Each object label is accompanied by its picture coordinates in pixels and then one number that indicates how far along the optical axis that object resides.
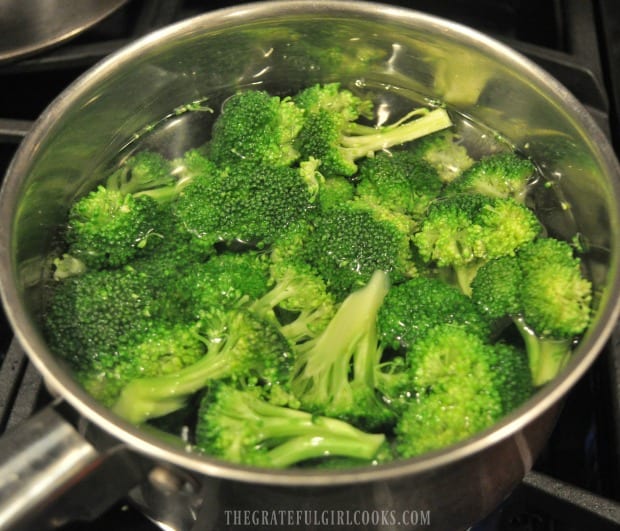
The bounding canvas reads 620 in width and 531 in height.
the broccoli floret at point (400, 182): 0.59
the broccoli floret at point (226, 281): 0.56
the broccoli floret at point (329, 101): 0.62
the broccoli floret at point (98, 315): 0.55
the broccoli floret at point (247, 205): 0.58
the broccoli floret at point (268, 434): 0.52
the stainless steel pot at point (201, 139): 0.49
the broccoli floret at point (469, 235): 0.57
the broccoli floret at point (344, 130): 0.60
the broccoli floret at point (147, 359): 0.54
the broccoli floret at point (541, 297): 0.55
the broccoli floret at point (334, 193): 0.59
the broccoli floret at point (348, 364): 0.54
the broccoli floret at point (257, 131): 0.60
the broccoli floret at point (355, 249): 0.57
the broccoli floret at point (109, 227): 0.58
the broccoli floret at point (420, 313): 0.55
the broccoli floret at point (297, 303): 0.56
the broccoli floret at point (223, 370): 0.54
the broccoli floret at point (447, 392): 0.53
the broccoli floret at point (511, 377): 0.53
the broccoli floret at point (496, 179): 0.60
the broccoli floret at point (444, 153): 0.61
